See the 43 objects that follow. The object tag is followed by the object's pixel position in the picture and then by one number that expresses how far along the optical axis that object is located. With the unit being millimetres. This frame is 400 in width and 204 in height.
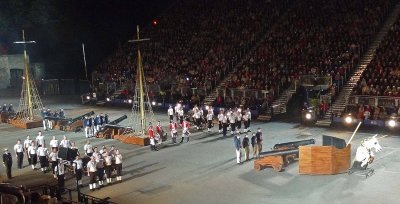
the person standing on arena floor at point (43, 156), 22594
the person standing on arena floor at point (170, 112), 33344
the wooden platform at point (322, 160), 19828
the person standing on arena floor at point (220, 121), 28875
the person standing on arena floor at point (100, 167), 19781
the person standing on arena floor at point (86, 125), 29688
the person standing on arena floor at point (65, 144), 23988
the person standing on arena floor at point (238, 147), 22034
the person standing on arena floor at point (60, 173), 19859
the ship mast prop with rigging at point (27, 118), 33328
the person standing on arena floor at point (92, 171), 19484
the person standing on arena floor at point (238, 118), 29078
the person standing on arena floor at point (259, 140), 23016
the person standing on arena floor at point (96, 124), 30109
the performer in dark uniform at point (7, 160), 21688
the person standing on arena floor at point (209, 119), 30586
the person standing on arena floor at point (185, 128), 27422
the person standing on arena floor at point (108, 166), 20172
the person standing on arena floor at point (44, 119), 33062
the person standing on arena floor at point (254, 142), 22875
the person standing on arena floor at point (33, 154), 23047
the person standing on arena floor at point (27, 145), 23688
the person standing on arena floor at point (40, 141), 23919
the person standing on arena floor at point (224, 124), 28734
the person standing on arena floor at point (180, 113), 33156
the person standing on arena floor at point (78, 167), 19641
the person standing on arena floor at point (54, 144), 24311
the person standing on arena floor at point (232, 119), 28766
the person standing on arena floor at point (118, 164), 20500
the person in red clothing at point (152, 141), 25719
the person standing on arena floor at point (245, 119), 29453
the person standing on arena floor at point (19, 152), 23328
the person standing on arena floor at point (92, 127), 29888
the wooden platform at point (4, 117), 37219
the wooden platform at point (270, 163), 20797
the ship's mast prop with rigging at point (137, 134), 26788
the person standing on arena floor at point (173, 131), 26906
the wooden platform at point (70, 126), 32312
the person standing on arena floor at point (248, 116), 29506
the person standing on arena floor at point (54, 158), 21609
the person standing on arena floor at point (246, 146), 22484
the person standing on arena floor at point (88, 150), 22041
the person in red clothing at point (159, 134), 26891
